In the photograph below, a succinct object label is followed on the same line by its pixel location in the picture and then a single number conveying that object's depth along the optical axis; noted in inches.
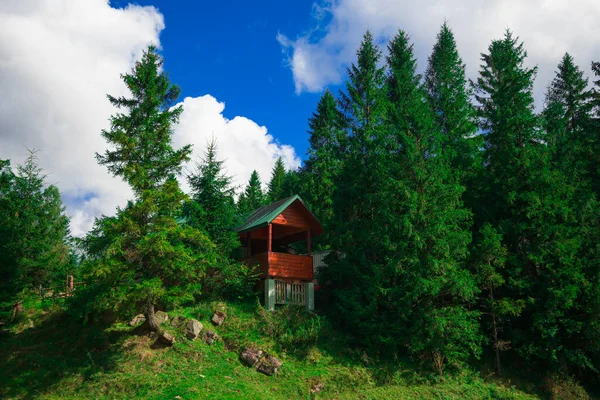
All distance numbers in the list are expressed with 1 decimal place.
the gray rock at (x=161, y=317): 723.9
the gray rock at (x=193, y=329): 697.6
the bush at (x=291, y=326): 730.2
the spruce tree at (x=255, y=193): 2147.1
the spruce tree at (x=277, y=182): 2102.1
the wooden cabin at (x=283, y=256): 863.1
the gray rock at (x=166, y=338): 668.7
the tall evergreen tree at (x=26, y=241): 738.2
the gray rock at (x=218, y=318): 753.0
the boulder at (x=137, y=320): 736.4
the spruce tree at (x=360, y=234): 768.3
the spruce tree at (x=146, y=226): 601.3
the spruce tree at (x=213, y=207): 854.5
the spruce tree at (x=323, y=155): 1375.5
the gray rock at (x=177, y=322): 719.1
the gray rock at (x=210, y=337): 703.7
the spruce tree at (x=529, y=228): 746.2
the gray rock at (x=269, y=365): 658.2
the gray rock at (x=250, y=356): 673.0
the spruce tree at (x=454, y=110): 954.7
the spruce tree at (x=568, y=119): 886.6
